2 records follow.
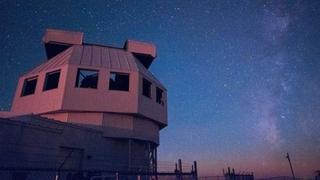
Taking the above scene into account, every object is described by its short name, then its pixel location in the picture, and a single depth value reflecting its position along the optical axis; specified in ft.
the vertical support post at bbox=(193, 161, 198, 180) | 49.91
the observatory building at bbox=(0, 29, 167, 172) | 61.77
